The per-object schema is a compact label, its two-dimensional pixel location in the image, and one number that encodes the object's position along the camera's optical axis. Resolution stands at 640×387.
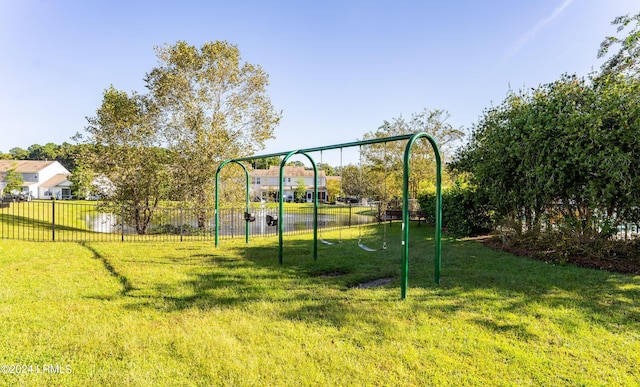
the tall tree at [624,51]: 8.40
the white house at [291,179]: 51.97
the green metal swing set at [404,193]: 4.90
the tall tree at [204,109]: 15.99
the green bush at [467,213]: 11.48
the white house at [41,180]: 53.41
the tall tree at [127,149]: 15.91
